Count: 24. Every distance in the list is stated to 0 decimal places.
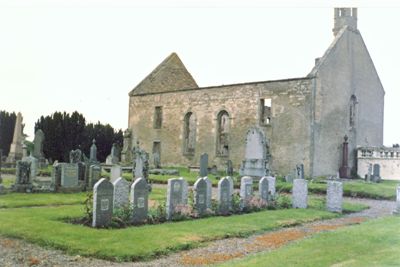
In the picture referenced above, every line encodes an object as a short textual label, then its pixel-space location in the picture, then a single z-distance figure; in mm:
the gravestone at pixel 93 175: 19344
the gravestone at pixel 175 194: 12250
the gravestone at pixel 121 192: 12492
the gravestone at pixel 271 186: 16438
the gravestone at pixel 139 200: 11312
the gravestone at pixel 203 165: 25453
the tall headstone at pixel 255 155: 22797
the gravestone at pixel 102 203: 10539
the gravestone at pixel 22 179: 17516
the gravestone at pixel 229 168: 27681
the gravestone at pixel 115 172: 18344
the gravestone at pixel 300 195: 16094
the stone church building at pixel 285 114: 28062
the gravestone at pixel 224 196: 13789
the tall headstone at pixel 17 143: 32031
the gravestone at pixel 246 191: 14906
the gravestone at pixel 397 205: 15030
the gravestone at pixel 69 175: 18312
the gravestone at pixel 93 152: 31125
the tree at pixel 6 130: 39906
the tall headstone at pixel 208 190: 13623
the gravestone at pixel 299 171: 21972
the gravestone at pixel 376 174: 27531
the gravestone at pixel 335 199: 15861
